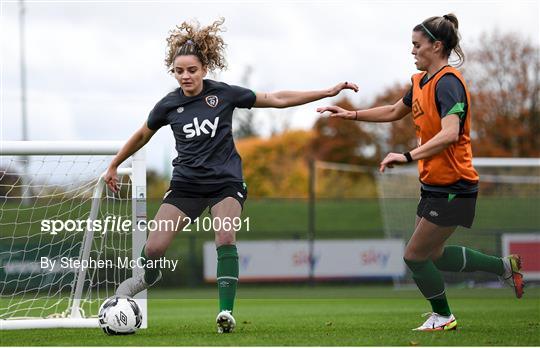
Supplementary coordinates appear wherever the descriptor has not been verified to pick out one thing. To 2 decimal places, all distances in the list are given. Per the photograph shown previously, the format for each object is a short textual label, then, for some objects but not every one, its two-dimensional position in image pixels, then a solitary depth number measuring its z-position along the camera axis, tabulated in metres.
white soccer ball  14.55
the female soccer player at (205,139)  14.49
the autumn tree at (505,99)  53.22
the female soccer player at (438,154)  13.87
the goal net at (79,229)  16.19
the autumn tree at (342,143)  70.87
